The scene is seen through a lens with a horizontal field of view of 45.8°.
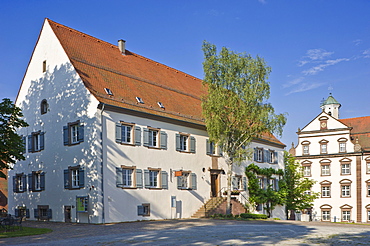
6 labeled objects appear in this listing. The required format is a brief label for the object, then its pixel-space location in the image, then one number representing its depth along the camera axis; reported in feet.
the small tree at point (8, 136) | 71.36
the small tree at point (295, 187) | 160.76
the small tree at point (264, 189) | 129.18
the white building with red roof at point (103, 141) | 86.69
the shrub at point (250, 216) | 104.17
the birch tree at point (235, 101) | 104.22
